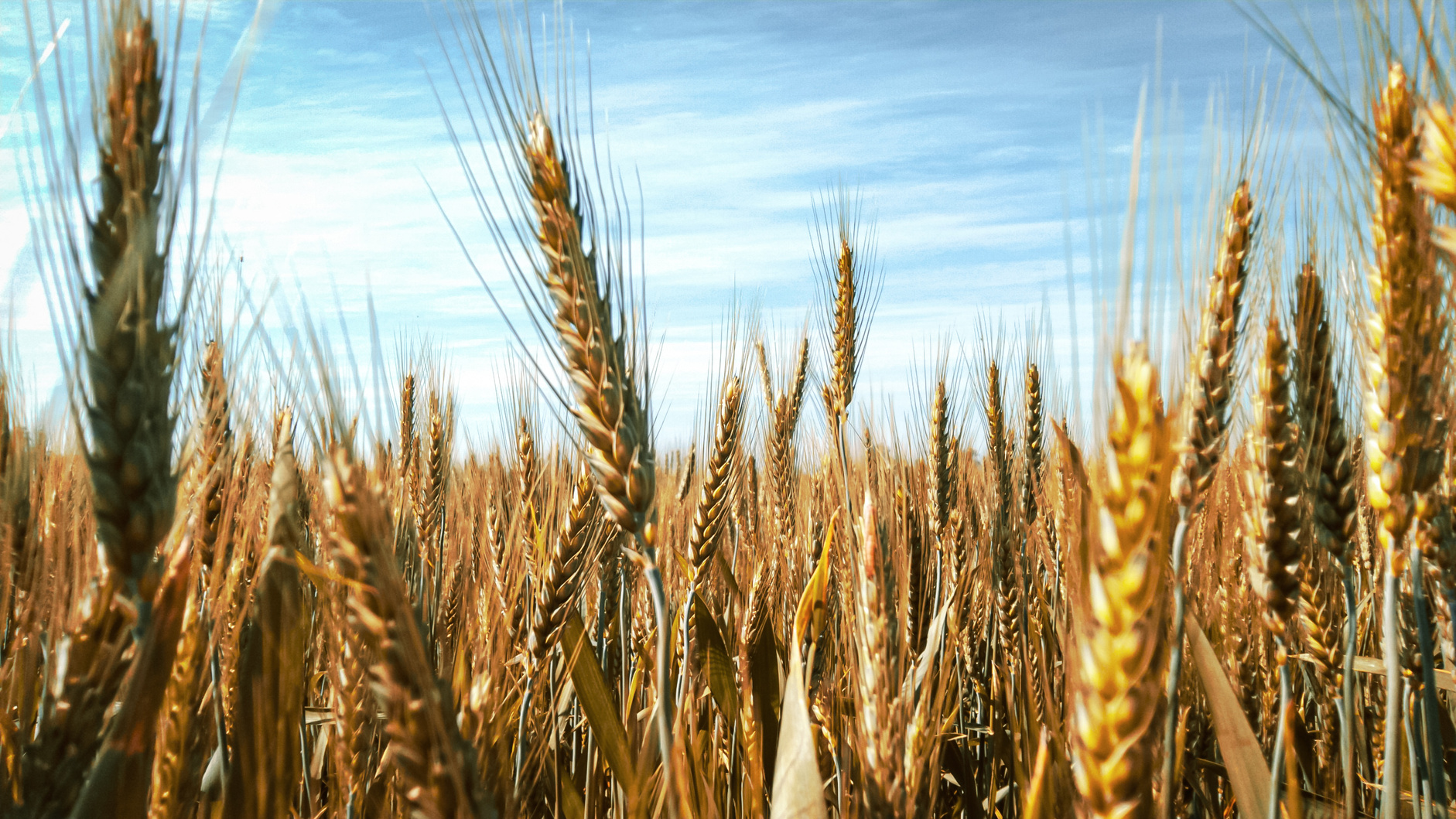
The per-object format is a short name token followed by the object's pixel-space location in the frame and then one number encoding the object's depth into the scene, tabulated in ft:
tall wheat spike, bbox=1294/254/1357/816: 1.10
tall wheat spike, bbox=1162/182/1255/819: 1.08
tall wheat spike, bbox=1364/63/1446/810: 1.02
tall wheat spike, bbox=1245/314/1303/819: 1.05
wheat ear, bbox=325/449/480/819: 0.81
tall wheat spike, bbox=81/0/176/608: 0.83
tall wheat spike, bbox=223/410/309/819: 1.00
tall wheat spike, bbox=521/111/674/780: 0.94
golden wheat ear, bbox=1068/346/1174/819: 0.80
